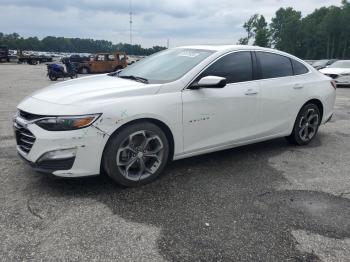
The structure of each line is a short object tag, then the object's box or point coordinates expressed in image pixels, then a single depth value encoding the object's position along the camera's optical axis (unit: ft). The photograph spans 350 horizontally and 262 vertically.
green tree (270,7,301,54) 311.74
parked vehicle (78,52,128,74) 88.43
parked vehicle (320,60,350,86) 55.88
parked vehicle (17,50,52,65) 142.31
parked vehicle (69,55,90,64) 99.39
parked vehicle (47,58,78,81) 65.87
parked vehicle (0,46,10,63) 140.46
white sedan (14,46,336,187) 11.46
